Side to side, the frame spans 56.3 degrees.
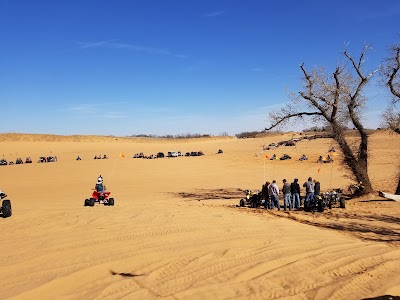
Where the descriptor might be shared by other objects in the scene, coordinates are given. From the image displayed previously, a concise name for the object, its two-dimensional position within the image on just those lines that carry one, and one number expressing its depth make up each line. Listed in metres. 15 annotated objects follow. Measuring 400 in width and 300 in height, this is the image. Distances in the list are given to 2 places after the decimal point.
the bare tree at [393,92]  17.59
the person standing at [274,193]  15.08
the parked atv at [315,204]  14.64
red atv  17.47
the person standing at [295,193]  15.41
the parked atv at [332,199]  15.24
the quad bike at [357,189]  18.21
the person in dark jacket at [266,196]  15.50
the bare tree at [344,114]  17.97
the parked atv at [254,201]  15.88
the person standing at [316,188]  15.80
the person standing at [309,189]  15.23
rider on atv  17.42
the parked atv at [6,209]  12.87
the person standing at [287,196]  15.22
